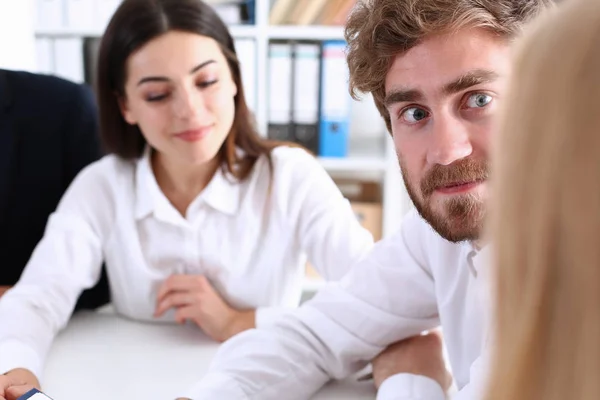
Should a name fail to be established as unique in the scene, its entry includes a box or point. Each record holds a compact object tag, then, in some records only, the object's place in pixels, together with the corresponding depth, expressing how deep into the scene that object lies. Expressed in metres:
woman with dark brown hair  1.39
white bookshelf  2.51
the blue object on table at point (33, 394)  0.92
